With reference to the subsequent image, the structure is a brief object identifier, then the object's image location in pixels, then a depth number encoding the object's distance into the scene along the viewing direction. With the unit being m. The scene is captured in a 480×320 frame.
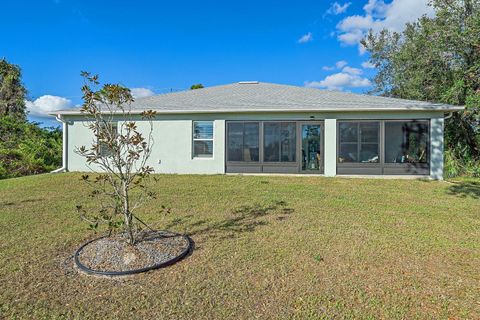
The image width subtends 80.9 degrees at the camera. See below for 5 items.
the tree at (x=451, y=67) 11.73
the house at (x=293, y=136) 10.80
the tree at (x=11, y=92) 20.12
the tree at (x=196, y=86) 26.05
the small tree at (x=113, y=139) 3.71
